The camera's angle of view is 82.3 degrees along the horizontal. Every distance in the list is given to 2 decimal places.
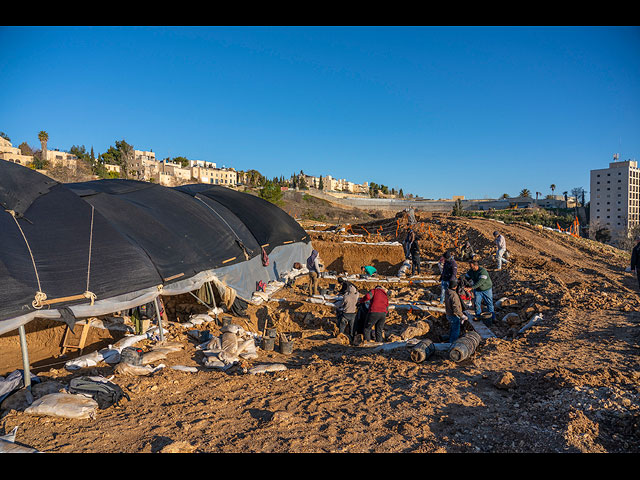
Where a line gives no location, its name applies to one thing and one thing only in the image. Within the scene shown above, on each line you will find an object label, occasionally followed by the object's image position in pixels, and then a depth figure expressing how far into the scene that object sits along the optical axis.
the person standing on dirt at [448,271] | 8.95
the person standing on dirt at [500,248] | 12.86
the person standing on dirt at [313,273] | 11.36
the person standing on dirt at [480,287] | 8.46
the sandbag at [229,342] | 6.43
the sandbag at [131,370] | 5.41
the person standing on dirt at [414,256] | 13.27
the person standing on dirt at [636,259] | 7.70
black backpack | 4.43
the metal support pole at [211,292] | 8.97
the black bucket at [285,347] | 7.05
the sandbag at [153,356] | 5.91
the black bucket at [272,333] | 7.26
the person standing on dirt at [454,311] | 7.01
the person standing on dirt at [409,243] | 13.18
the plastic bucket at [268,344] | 7.06
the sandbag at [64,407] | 4.04
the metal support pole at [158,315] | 6.80
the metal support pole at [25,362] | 4.73
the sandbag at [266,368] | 5.69
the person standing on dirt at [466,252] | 15.18
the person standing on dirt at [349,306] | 7.78
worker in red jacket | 7.22
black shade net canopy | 5.39
